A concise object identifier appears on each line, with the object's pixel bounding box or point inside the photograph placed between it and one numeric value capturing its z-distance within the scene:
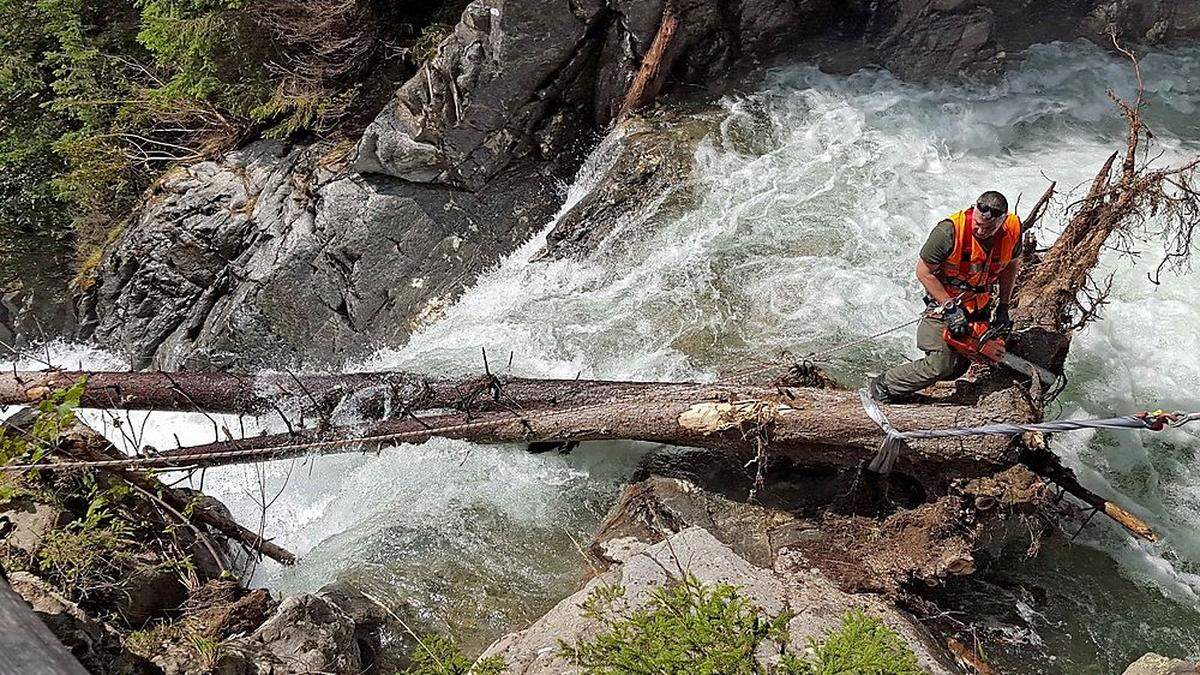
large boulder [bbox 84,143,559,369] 8.73
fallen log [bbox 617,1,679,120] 8.61
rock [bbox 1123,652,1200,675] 3.82
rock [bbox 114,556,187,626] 4.11
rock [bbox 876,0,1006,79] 9.38
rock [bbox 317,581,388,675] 4.50
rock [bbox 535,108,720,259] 8.22
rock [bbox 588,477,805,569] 4.80
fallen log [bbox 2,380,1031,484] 4.70
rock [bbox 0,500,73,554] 3.97
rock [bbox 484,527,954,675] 3.82
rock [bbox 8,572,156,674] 3.31
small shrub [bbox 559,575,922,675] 3.33
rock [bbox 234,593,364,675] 3.95
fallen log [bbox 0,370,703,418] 5.62
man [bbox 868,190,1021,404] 4.69
